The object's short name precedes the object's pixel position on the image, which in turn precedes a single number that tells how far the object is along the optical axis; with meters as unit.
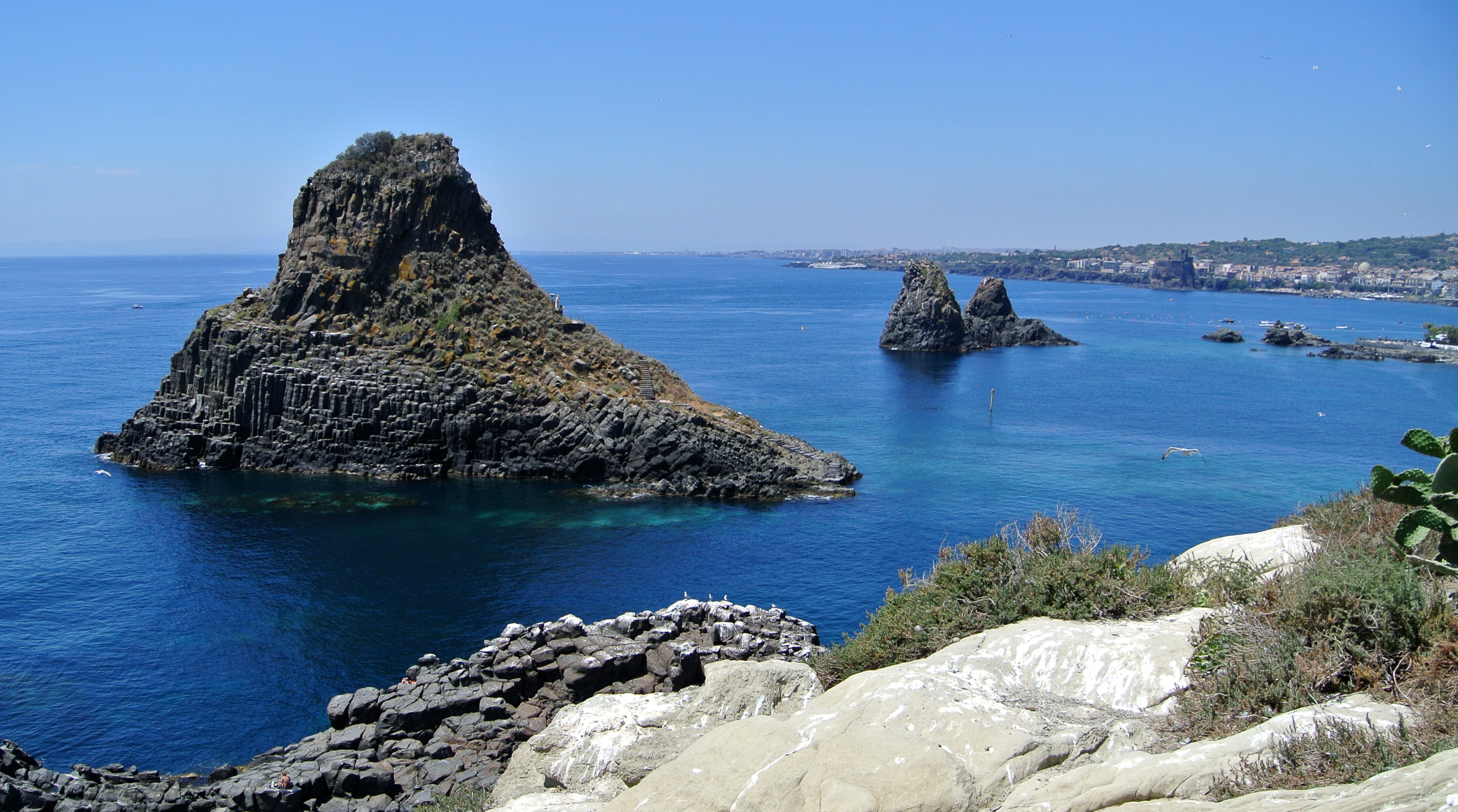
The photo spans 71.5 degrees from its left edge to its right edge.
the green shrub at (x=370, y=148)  72.81
